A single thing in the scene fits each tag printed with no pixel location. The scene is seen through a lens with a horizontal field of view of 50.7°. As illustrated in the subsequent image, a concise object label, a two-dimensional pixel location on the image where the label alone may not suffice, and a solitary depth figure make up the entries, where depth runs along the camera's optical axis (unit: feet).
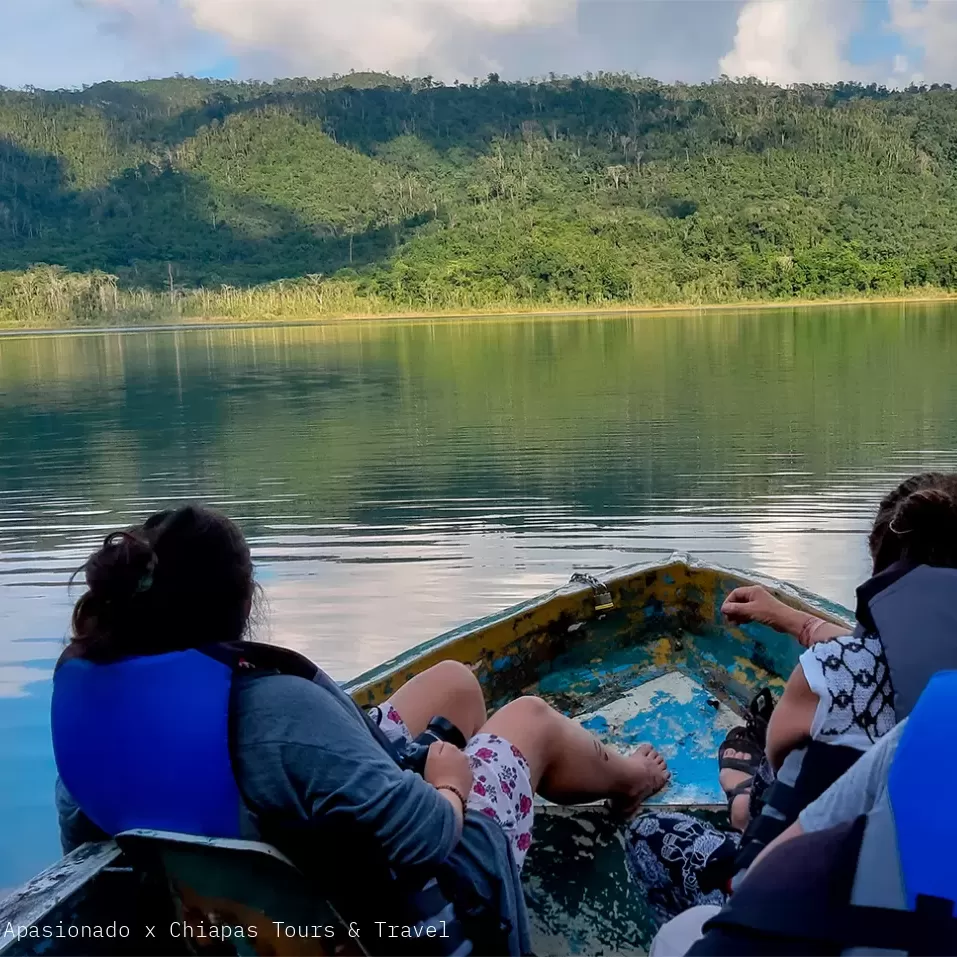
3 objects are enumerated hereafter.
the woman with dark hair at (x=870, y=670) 5.22
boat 5.10
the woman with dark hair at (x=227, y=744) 5.00
